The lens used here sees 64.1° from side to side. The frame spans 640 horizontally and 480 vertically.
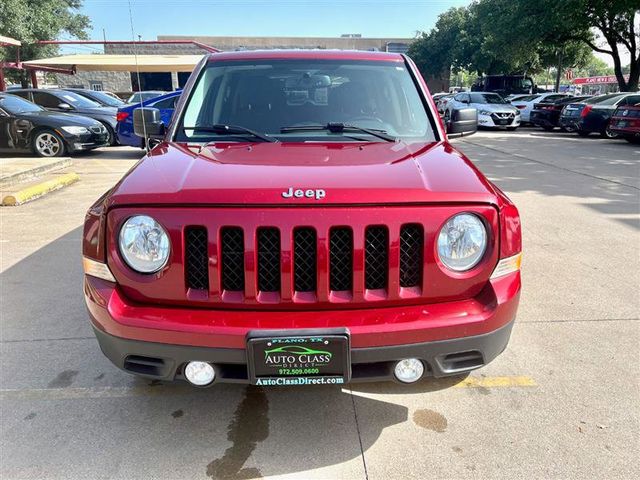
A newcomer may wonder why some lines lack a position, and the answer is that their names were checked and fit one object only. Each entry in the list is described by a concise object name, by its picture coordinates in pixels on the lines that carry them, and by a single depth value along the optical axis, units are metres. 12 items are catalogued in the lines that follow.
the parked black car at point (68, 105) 13.04
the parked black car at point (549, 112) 19.28
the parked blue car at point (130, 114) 11.12
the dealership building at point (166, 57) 27.16
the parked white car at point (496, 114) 19.31
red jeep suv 2.04
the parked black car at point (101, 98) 14.99
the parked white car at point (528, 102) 20.82
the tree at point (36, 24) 22.41
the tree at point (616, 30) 20.25
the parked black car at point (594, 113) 15.73
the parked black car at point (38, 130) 10.80
